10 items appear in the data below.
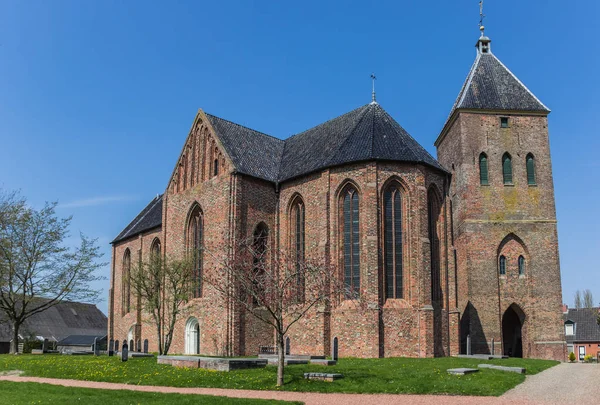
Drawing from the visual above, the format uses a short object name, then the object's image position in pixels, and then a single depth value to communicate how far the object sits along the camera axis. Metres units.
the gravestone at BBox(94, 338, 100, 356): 33.91
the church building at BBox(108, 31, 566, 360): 31.03
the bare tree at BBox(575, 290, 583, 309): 110.81
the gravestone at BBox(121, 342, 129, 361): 27.73
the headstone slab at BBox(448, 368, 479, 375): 20.72
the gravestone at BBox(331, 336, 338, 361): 26.61
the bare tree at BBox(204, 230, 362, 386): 20.33
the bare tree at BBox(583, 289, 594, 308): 108.14
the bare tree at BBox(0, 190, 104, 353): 38.34
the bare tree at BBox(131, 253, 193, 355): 33.32
